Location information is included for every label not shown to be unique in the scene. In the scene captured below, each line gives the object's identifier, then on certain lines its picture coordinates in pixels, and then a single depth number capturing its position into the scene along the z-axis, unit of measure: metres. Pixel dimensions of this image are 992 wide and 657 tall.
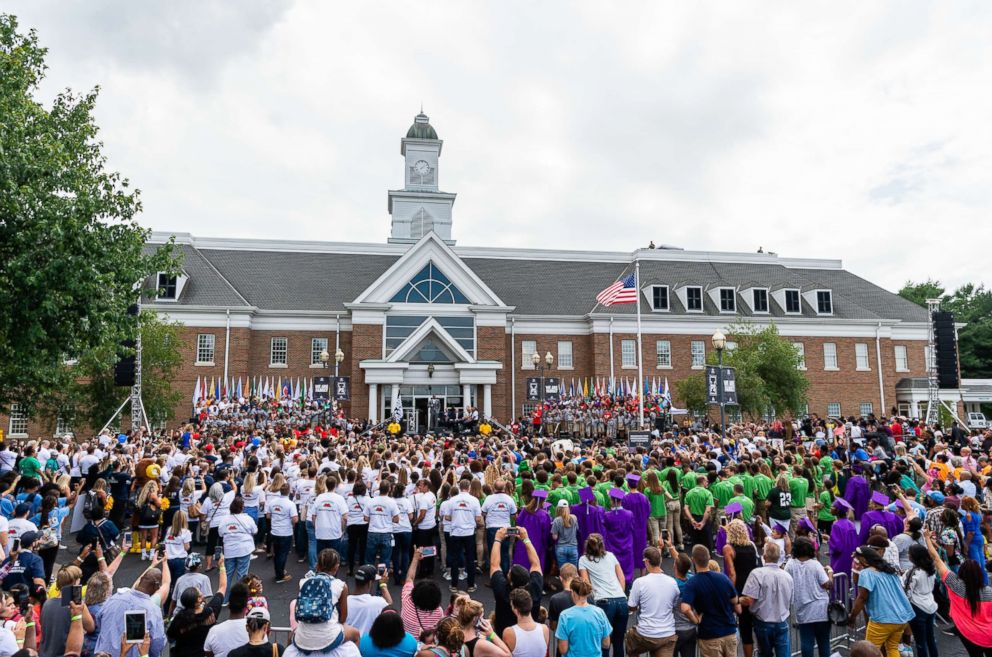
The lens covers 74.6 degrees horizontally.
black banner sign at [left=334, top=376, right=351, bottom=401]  31.12
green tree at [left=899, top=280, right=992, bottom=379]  58.44
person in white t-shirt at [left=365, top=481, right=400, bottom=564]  11.05
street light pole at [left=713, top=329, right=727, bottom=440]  20.12
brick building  37.25
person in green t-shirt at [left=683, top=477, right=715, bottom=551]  11.48
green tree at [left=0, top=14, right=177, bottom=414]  14.55
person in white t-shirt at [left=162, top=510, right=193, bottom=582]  9.55
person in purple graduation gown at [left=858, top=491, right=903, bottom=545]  9.29
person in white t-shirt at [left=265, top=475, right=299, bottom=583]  11.59
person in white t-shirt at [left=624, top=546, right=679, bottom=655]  6.91
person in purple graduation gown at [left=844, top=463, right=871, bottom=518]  12.16
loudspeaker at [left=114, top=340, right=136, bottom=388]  23.53
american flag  31.30
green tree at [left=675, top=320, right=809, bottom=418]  34.59
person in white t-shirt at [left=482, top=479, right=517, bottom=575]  10.98
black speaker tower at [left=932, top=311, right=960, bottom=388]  25.72
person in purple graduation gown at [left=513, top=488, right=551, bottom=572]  10.11
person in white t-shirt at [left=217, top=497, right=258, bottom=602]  10.00
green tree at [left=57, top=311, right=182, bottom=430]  30.67
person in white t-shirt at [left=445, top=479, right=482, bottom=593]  11.09
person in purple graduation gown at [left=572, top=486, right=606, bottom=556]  10.27
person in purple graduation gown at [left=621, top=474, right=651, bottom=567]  10.74
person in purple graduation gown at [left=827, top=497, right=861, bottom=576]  8.91
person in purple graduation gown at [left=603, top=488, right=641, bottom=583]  9.85
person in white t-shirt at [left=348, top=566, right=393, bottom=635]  6.19
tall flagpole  30.21
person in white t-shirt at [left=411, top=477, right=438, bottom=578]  11.27
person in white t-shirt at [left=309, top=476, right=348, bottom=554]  11.26
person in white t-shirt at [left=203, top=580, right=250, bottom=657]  5.76
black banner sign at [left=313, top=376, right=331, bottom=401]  30.11
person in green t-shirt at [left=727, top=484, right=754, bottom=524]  10.45
